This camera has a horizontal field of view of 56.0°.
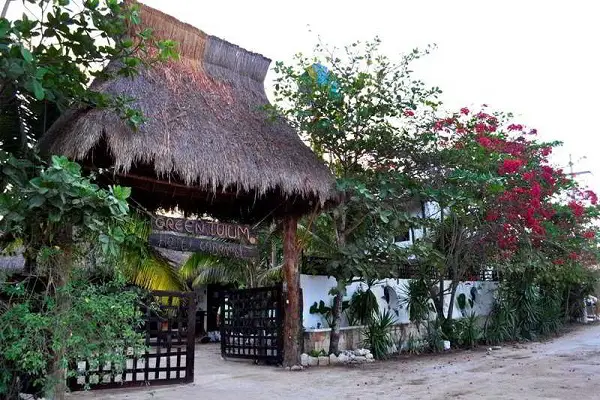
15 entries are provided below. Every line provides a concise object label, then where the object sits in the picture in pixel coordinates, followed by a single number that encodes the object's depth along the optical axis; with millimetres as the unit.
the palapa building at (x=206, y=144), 7242
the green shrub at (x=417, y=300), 13320
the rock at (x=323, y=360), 10670
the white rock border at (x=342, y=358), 10500
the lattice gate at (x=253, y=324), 10344
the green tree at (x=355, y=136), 10008
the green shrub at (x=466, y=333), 13844
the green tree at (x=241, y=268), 14188
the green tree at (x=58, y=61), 5129
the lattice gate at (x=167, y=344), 7504
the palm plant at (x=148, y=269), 10047
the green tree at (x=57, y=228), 4617
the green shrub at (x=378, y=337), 11736
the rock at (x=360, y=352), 11290
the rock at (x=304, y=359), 10375
